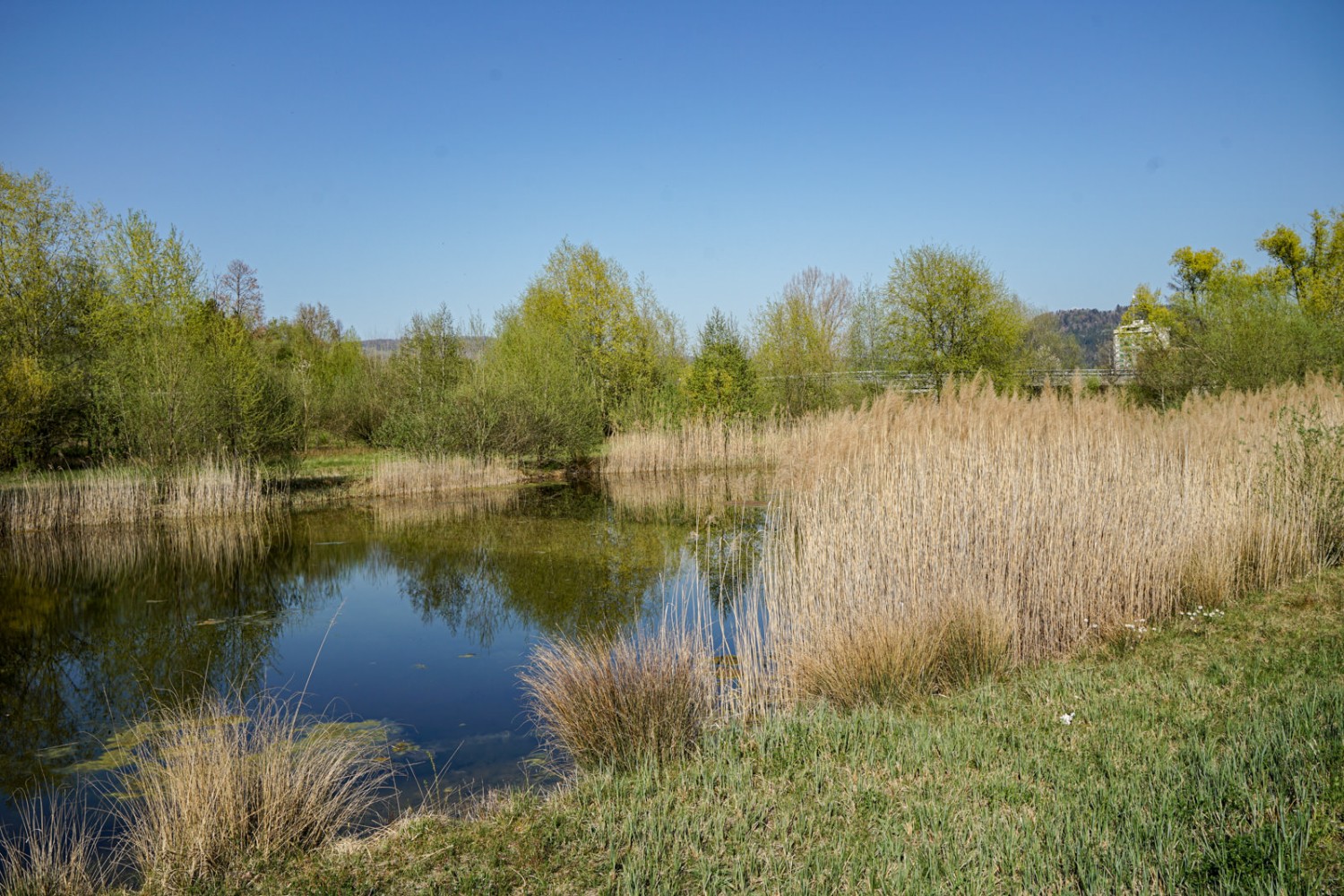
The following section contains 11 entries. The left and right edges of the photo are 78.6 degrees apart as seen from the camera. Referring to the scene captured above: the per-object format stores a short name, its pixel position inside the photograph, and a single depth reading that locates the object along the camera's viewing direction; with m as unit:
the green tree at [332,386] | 30.88
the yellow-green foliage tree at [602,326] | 33.41
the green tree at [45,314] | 17.47
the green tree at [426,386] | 23.97
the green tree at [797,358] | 28.44
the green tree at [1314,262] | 29.52
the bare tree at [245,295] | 41.38
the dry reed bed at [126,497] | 16.45
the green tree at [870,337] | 26.41
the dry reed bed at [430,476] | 22.31
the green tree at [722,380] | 27.17
